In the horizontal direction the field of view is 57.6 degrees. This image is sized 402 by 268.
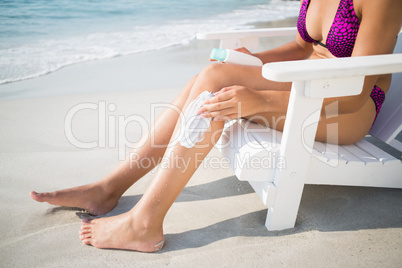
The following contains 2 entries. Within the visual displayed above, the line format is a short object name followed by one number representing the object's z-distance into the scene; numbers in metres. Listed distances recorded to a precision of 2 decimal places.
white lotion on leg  1.71
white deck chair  1.54
